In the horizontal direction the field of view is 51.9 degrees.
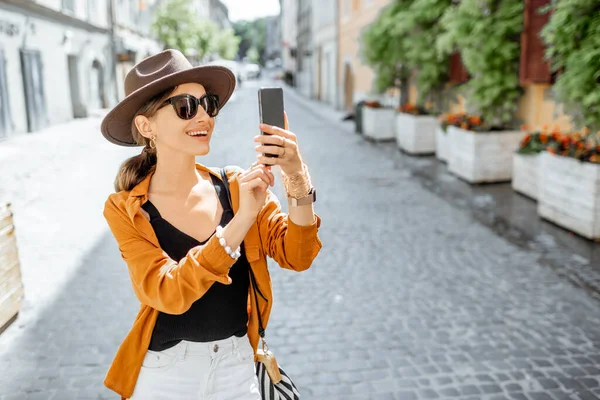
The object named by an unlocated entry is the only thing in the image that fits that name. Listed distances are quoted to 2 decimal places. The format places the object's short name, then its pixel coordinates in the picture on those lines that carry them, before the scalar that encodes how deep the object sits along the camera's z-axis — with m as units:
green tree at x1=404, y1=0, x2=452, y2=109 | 12.81
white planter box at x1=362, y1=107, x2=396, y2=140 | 16.73
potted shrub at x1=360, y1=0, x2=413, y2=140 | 14.80
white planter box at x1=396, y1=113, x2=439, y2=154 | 13.78
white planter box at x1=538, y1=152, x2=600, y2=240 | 6.71
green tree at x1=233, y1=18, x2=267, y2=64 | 135.25
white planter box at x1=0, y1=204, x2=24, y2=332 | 4.54
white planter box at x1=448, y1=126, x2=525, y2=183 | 10.07
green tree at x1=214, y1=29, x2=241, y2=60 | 55.57
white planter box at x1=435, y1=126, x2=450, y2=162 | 12.34
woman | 1.82
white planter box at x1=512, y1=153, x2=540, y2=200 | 8.91
